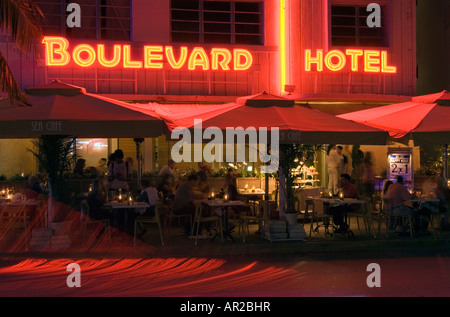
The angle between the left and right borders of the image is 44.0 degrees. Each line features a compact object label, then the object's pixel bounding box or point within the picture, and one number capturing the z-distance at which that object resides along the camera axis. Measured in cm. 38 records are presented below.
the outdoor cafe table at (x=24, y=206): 1146
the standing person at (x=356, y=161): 1772
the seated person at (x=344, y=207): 1213
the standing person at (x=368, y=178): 1612
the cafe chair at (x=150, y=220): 1107
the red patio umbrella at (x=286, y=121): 1065
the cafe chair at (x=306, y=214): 1226
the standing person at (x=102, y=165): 1650
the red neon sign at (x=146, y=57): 1584
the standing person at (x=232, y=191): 1252
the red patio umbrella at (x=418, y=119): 1140
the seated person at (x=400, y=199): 1194
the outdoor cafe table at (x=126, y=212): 1120
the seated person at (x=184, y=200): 1186
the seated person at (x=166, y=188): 1392
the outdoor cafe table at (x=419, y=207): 1204
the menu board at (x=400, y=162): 1616
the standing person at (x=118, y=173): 1341
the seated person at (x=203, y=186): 1358
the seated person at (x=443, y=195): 1216
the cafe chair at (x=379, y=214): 1214
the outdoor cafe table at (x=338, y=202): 1184
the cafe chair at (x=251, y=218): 1152
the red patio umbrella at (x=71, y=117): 1001
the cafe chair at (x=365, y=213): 1185
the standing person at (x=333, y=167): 1720
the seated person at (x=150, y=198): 1152
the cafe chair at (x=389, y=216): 1183
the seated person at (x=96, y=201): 1130
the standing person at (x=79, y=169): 1481
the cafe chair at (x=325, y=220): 1184
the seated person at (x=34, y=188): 1271
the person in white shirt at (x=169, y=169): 1481
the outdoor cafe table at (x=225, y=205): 1149
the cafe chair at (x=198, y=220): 1134
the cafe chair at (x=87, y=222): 1092
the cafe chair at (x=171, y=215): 1188
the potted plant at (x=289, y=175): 1173
